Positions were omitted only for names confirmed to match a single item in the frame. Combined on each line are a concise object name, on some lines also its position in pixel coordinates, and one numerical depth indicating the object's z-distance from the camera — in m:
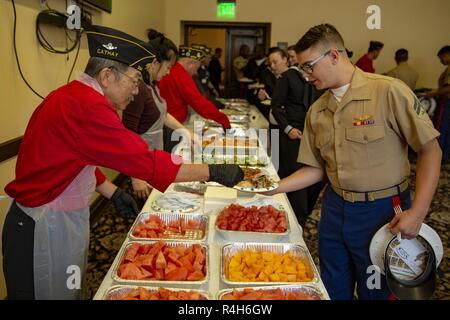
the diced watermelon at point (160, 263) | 1.32
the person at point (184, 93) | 3.44
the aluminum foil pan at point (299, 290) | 1.20
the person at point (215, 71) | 8.34
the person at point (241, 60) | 8.61
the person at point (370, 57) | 6.49
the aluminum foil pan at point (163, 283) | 1.23
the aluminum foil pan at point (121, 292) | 1.17
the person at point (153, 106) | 2.60
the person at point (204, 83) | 4.83
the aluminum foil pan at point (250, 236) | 1.55
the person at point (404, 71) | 6.25
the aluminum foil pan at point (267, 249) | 1.39
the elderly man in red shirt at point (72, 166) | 1.25
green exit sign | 6.99
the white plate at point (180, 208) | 1.80
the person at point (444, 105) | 5.43
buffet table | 1.24
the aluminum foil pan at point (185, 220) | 1.56
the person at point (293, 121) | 3.02
